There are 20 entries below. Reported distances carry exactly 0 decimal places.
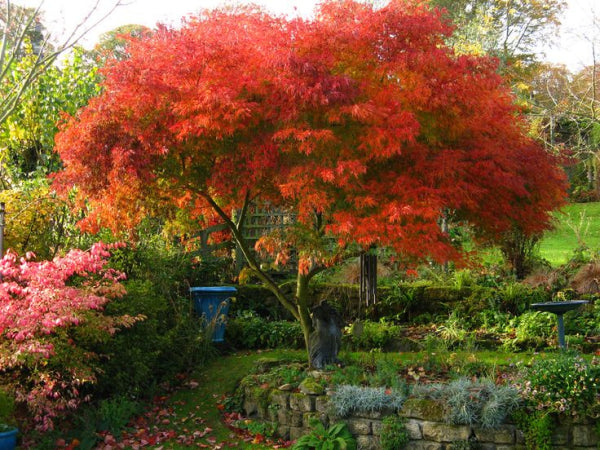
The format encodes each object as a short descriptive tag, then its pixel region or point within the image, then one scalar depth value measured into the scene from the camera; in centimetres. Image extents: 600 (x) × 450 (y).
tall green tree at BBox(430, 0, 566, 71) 2348
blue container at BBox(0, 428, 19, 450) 545
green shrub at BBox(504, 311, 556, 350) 831
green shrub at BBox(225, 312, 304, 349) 920
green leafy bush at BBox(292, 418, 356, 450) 576
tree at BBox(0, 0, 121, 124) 595
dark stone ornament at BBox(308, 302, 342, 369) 695
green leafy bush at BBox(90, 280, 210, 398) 688
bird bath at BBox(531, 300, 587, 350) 620
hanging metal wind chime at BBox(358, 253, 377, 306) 947
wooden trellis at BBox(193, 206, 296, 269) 1160
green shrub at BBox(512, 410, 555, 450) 534
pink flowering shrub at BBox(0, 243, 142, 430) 594
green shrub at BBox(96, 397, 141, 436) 643
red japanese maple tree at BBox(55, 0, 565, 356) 543
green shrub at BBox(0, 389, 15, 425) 568
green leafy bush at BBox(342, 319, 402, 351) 862
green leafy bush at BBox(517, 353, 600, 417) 538
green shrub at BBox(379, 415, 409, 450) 564
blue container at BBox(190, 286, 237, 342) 897
